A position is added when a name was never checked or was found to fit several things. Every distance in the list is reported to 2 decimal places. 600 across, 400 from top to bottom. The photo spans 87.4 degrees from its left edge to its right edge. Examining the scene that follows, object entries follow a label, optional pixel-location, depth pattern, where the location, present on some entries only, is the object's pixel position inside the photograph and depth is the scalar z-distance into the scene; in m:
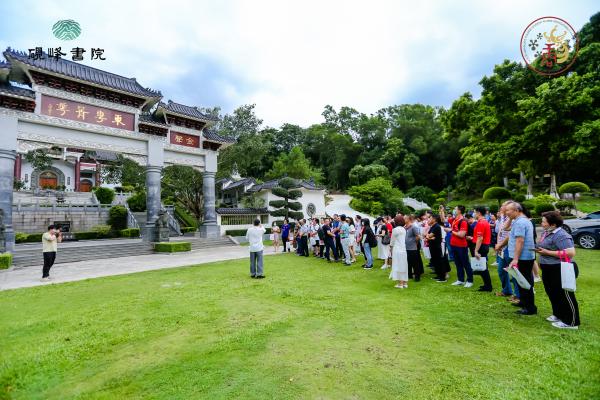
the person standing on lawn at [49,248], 8.04
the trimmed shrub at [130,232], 19.20
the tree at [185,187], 21.59
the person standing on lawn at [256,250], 7.70
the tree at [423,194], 35.22
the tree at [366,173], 37.11
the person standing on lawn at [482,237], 5.77
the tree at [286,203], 20.42
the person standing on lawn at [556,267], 3.93
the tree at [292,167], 33.75
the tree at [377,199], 30.97
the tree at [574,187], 21.06
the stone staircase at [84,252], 10.98
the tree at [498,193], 26.36
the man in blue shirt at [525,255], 4.45
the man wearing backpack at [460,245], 6.05
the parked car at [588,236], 10.58
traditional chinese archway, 11.68
